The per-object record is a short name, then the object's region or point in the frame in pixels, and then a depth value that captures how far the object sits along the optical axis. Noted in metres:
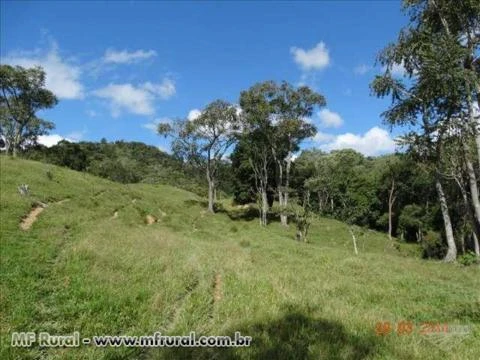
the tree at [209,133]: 54.12
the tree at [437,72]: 21.98
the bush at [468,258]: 10.72
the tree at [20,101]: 64.56
